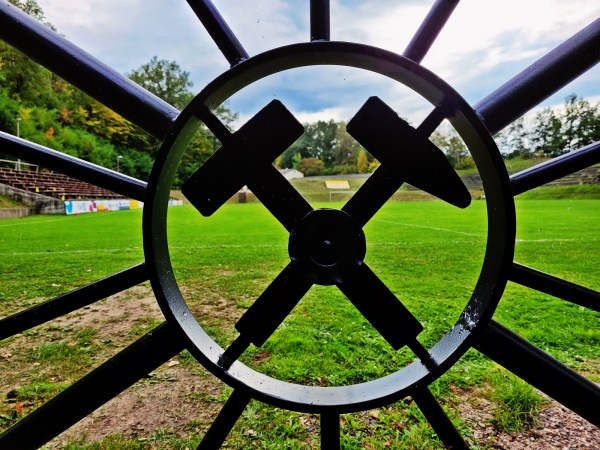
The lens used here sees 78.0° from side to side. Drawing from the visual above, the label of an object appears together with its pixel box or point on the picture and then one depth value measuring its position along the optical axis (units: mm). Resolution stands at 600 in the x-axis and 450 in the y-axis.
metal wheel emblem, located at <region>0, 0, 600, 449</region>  931
